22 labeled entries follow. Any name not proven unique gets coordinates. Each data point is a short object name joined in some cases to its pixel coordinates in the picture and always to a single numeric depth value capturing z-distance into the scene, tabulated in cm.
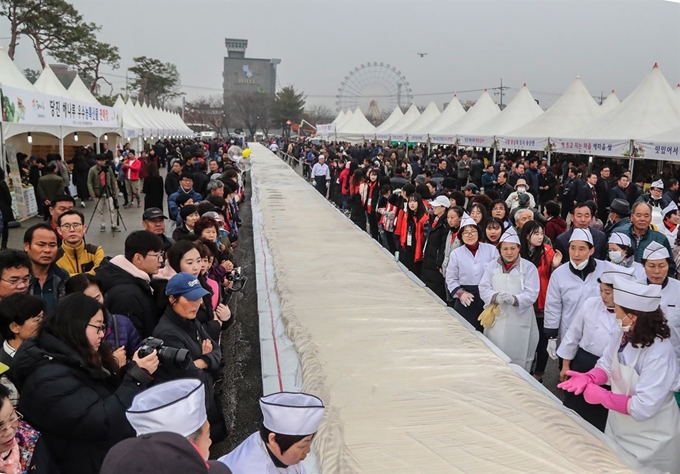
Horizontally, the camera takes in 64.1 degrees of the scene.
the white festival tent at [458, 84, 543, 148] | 2028
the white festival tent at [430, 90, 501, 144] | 2331
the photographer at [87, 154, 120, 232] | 1103
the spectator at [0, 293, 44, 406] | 261
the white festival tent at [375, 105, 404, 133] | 3475
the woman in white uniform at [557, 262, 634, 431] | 336
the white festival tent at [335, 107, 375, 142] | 3516
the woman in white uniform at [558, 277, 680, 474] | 272
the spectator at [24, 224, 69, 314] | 369
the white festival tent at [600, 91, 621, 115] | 2271
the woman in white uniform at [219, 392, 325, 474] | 190
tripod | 1103
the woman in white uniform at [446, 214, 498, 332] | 479
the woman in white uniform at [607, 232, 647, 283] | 454
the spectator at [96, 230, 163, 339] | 327
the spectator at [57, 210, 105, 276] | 425
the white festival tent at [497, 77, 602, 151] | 1714
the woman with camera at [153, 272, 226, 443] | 282
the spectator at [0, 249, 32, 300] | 327
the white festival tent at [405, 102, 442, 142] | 2712
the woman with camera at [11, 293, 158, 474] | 220
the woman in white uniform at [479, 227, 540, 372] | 413
